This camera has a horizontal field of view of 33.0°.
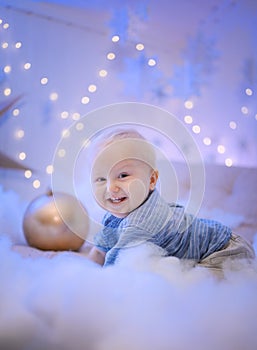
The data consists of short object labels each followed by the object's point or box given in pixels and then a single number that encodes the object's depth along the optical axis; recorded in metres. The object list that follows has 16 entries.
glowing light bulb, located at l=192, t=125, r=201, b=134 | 1.10
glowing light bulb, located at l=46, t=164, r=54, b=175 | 1.09
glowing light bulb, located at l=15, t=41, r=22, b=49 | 1.18
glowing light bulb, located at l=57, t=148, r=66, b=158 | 1.08
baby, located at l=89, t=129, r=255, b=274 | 0.99
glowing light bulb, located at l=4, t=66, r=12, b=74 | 1.19
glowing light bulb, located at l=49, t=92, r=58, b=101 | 1.12
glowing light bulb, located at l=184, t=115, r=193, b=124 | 1.09
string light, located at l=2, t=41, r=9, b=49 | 1.20
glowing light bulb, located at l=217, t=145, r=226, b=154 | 1.10
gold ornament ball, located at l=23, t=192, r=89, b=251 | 1.06
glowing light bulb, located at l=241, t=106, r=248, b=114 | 1.14
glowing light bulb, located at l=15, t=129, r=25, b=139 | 1.14
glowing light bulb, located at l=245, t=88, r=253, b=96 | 1.15
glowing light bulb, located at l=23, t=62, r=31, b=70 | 1.16
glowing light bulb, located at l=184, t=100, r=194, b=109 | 1.10
